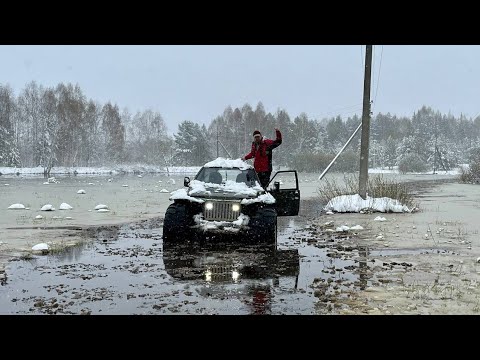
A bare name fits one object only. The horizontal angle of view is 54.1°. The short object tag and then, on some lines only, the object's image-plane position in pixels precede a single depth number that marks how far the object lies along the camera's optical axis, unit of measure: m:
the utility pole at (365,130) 16.73
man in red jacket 11.88
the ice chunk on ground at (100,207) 17.36
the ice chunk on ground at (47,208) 16.55
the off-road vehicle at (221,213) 9.33
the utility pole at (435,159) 90.91
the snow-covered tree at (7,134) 67.56
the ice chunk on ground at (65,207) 17.22
